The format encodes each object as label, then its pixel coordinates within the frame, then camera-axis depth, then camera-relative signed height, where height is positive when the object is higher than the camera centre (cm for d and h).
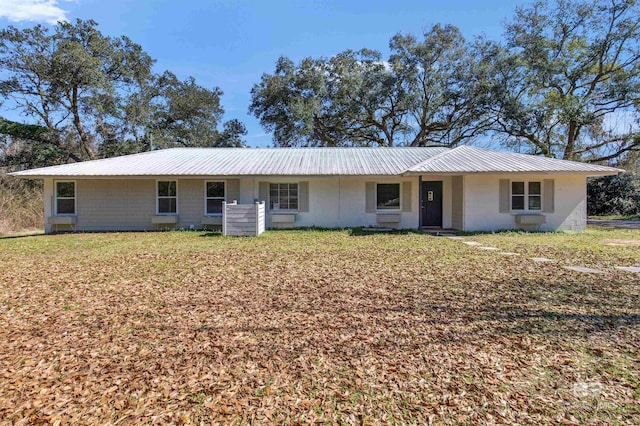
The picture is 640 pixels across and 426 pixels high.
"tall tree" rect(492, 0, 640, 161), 1980 +769
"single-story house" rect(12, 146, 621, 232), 1346 +61
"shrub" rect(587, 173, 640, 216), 2153 +77
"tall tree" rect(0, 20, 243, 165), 2159 +793
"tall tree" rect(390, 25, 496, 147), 2278 +902
